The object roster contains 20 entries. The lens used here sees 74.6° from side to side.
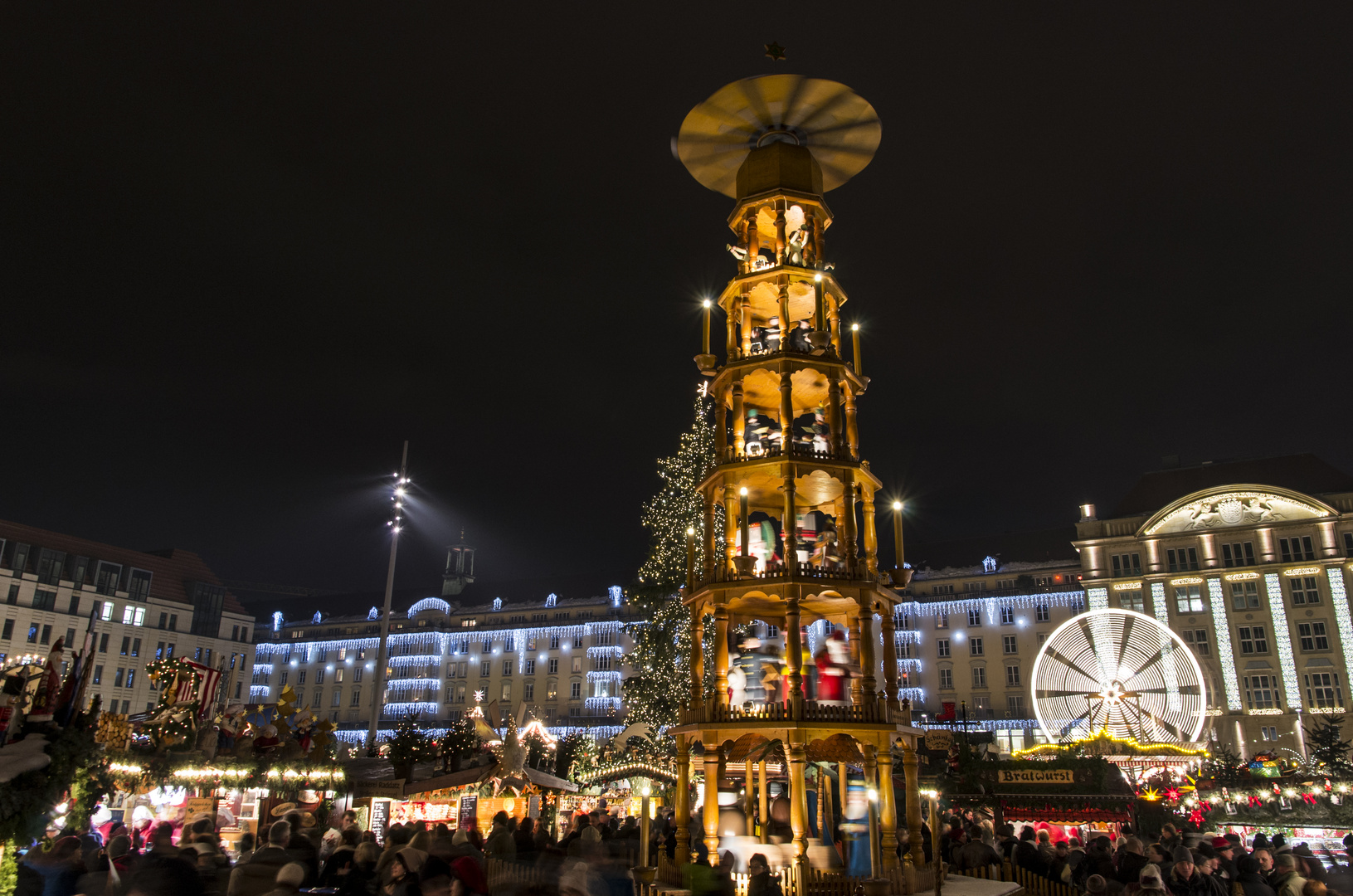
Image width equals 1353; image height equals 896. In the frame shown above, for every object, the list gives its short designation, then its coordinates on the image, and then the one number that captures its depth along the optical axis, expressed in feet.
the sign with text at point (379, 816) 79.25
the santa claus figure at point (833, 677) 53.01
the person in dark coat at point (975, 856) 53.88
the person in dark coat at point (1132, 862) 45.65
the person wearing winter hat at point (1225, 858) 46.71
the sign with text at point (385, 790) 77.82
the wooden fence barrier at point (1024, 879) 48.60
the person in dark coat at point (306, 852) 31.37
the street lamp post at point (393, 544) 135.13
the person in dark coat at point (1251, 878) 38.42
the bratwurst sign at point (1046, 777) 72.33
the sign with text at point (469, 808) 82.84
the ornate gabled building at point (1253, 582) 199.52
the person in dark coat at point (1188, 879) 37.88
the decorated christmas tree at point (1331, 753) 96.53
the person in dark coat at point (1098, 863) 46.93
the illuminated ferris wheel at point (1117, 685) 145.89
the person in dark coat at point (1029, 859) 52.70
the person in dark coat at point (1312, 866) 42.06
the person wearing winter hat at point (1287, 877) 36.37
